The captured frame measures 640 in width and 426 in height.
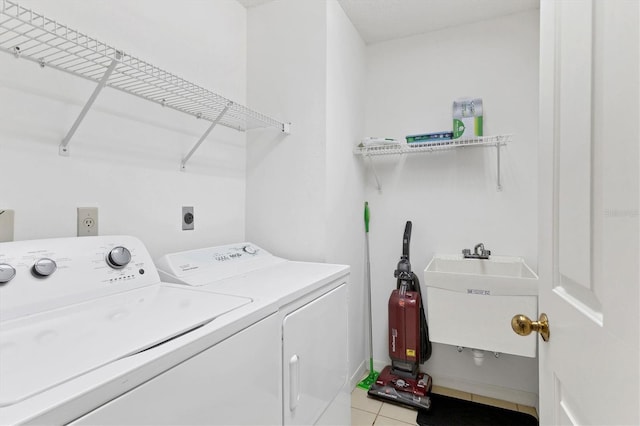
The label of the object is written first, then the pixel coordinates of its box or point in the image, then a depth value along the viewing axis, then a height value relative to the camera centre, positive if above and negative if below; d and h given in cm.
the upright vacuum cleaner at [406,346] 226 -95
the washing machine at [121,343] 60 -30
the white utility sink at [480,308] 189 -58
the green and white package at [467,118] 227 +64
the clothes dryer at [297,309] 120 -41
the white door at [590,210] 47 +0
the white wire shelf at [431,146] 225 +46
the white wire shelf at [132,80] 113 +54
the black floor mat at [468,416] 205 -130
